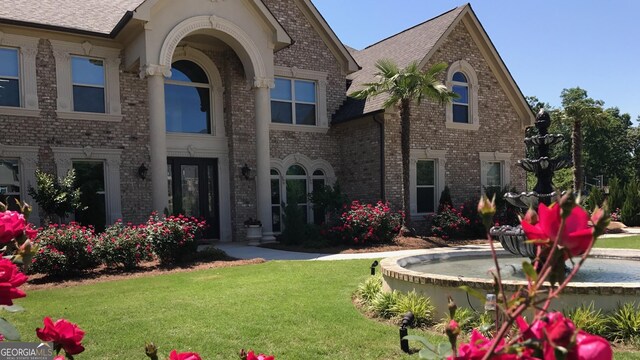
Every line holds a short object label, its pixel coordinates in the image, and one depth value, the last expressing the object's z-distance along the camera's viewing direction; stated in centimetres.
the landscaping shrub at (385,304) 626
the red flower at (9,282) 127
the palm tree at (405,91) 1562
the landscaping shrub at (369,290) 699
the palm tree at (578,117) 2461
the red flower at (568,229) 97
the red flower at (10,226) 151
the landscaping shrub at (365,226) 1466
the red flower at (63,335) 149
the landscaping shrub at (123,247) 1062
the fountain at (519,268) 530
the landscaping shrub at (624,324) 505
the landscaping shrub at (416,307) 592
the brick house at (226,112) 1381
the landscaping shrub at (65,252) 977
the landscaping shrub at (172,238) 1117
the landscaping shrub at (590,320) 504
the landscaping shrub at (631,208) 2268
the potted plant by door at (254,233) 1556
